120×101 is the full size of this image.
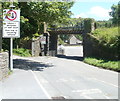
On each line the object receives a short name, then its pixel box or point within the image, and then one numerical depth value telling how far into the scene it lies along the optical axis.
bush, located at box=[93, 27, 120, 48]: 27.54
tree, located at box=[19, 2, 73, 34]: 19.75
